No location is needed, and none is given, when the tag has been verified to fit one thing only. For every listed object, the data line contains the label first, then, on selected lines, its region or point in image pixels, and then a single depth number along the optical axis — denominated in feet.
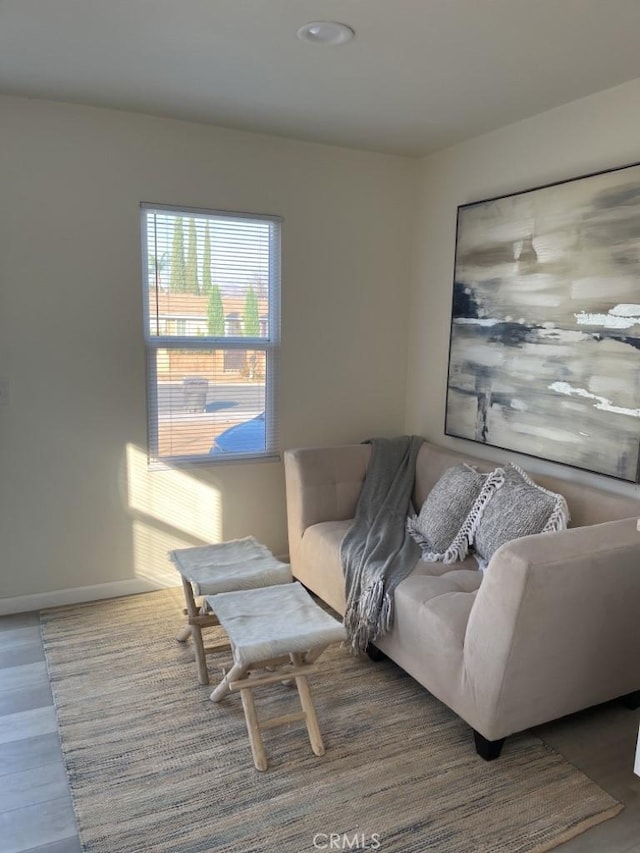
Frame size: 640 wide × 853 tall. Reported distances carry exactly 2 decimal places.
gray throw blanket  8.72
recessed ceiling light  7.10
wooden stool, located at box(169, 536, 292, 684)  8.64
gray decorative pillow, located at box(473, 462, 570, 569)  8.45
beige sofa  6.67
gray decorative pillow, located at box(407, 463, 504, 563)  9.46
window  10.98
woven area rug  6.13
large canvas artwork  8.64
